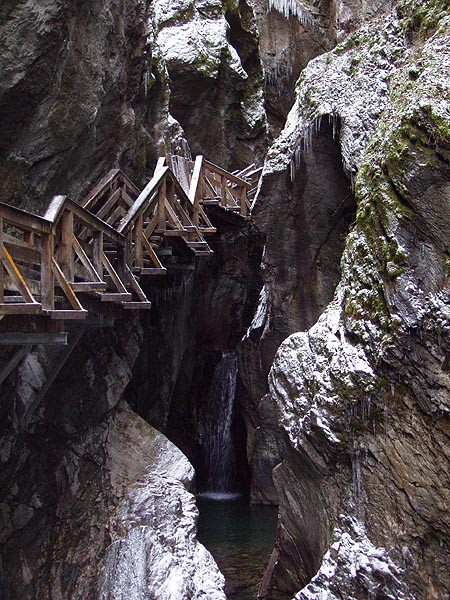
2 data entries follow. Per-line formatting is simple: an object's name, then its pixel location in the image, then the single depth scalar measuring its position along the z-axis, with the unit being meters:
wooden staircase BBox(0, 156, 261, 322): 6.39
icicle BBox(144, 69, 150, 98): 13.21
